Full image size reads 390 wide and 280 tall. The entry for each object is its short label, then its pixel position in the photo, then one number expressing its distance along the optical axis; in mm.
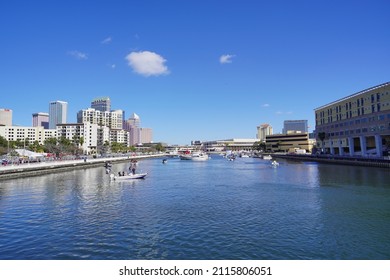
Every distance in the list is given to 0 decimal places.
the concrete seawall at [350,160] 75625
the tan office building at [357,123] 85188
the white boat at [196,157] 163600
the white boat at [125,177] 53000
